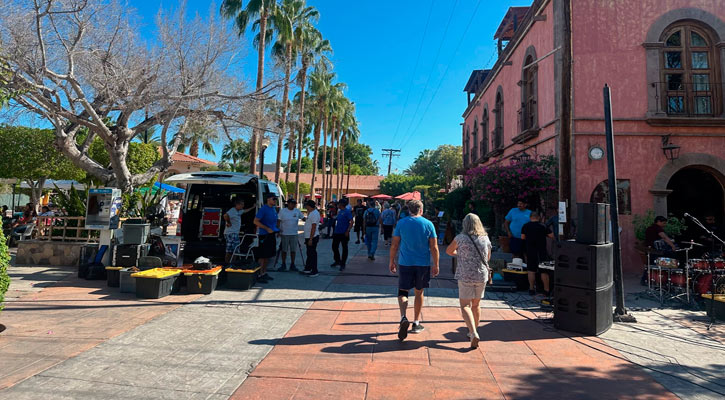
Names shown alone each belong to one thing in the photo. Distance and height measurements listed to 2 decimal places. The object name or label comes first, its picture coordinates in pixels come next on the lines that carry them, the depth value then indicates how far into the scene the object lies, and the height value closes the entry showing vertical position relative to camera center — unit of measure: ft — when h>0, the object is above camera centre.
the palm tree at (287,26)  57.16 +31.56
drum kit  21.03 -2.11
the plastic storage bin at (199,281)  21.24 -3.07
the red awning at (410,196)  74.90 +7.38
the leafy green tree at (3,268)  13.76 -1.74
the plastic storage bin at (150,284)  19.70 -3.08
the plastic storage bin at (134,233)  22.93 -0.53
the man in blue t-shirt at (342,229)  29.09 +0.11
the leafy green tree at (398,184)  181.98 +23.33
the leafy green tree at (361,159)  235.63 +47.15
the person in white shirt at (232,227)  25.85 +0.01
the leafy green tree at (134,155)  67.19 +12.31
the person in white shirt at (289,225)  26.91 +0.28
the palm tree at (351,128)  134.10 +39.68
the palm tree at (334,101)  99.04 +34.28
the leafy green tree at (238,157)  153.07 +29.06
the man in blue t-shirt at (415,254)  15.16 -0.85
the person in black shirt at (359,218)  48.93 +1.69
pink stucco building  32.71 +12.68
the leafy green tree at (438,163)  144.39 +31.05
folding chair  25.80 -1.20
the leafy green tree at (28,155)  57.67 +10.36
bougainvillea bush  33.53 +4.78
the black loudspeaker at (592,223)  16.47 +0.66
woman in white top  14.40 -1.25
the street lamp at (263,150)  43.44 +8.90
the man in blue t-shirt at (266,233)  24.76 -0.36
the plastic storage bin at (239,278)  22.31 -2.96
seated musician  24.79 +0.09
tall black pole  18.54 +1.12
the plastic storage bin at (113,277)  22.22 -3.10
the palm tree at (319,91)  83.41 +31.84
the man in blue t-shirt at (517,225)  26.22 +0.76
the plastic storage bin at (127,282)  20.74 -3.15
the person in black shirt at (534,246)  22.11 -0.56
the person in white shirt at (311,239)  26.66 -0.65
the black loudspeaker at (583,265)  16.01 -1.15
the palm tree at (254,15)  50.37 +29.53
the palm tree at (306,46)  66.85 +33.81
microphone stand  18.40 -2.83
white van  26.50 +1.64
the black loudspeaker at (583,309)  15.99 -3.08
